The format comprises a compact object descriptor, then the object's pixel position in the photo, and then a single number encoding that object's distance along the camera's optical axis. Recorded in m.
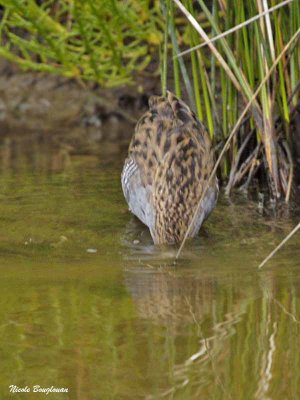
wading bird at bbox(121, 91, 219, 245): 12.54
